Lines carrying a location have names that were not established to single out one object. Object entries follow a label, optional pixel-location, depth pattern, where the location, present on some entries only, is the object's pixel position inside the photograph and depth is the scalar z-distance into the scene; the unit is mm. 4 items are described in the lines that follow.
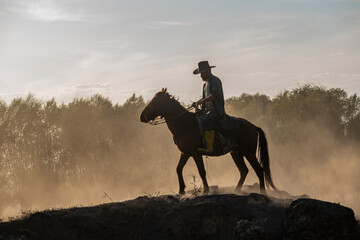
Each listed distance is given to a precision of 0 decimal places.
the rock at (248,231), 9641
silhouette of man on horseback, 13773
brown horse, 13625
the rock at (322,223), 9820
